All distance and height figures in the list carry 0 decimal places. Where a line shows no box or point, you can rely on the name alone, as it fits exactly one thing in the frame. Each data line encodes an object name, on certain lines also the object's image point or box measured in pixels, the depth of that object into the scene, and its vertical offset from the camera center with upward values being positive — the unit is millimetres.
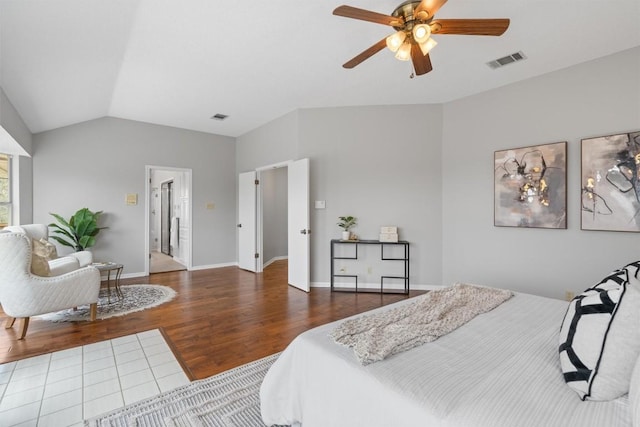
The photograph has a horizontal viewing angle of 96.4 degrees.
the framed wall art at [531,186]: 3188 +279
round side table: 3570 -715
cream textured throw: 1274 -608
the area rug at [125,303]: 3201 -1169
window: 4095 +309
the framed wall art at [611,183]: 2715 +266
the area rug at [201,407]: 1624 -1193
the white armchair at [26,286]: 2521 -696
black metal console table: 4223 -747
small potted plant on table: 4359 -223
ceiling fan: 1855 +1256
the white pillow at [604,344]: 938 -471
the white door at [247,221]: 5645 -203
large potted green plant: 4434 -293
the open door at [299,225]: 4355 -226
